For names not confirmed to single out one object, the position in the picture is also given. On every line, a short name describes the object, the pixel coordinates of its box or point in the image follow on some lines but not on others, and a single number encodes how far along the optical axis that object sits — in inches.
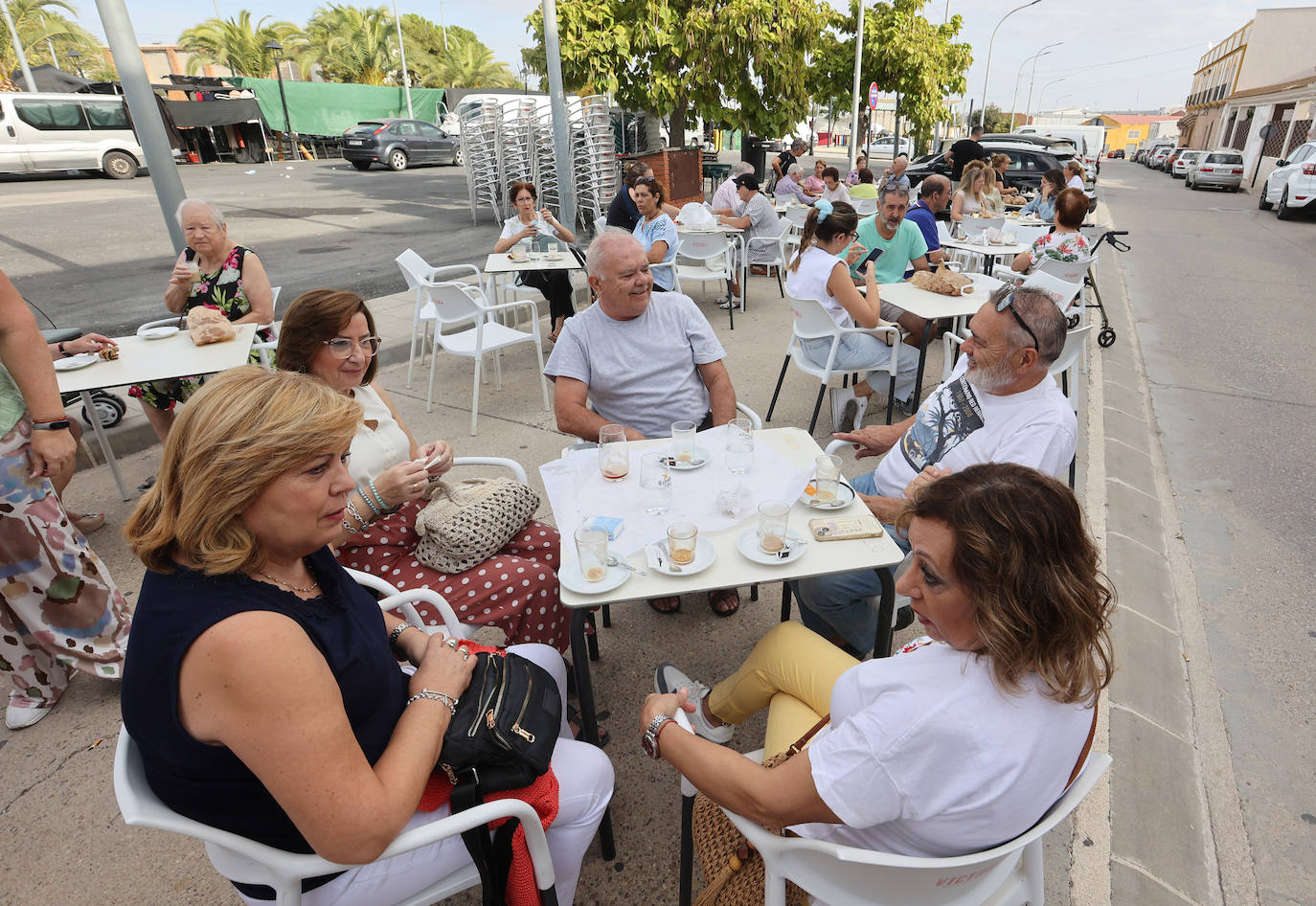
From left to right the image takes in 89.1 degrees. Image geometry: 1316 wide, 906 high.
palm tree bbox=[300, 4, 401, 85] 1568.7
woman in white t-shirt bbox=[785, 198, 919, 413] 166.9
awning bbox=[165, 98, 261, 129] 868.0
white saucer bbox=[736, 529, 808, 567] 73.6
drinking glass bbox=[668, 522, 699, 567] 73.7
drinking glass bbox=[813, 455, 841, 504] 86.5
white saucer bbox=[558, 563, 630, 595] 70.1
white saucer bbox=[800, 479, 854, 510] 84.2
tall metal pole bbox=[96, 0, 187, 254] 165.0
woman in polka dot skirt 86.7
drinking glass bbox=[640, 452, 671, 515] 85.3
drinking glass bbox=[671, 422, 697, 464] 97.4
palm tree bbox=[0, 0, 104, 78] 1137.4
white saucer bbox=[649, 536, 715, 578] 72.4
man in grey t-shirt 119.3
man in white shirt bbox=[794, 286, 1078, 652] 90.6
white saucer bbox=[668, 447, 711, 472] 95.5
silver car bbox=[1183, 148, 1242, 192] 880.3
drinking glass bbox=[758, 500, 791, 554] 75.8
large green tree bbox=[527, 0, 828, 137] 491.2
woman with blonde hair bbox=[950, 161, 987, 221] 354.3
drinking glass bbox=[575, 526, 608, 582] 73.2
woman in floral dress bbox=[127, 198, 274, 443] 155.3
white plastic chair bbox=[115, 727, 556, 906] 45.8
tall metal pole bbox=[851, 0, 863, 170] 653.3
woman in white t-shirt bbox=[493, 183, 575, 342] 263.7
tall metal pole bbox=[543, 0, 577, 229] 281.0
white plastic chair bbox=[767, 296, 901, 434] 171.0
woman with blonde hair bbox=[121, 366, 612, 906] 42.4
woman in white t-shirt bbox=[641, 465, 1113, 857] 42.6
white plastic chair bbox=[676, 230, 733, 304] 272.7
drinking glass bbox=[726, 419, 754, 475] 93.7
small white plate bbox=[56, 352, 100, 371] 130.8
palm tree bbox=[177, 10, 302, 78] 1437.0
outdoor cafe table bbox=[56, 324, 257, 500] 124.5
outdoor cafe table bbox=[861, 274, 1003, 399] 176.9
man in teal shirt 211.2
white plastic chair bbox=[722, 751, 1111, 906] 44.9
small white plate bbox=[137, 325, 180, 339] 147.2
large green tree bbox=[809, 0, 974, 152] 745.0
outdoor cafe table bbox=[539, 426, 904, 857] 71.6
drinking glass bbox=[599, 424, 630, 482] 93.1
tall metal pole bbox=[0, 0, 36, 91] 848.0
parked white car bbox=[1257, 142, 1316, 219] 587.2
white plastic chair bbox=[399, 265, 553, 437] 188.5
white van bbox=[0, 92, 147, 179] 639.8
